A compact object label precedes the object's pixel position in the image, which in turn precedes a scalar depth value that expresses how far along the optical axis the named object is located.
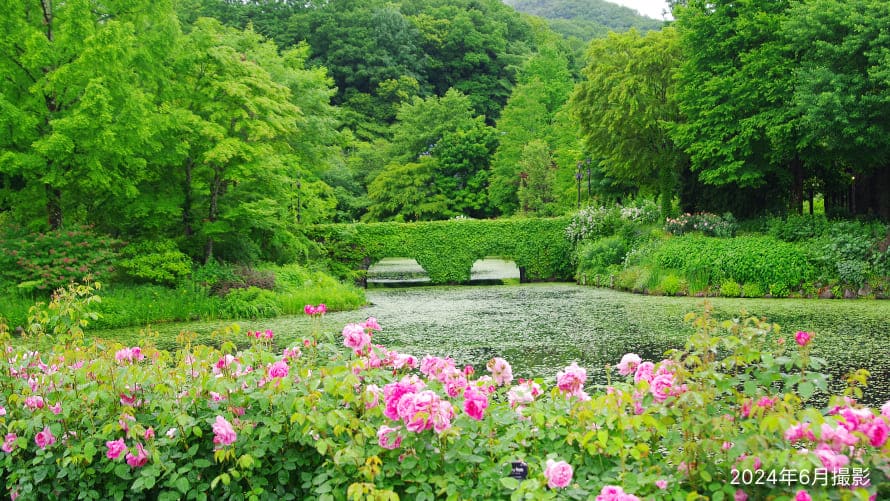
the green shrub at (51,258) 10.33
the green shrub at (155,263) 11.86
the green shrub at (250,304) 11.70
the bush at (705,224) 16.42
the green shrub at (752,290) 13.30
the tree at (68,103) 10.38
